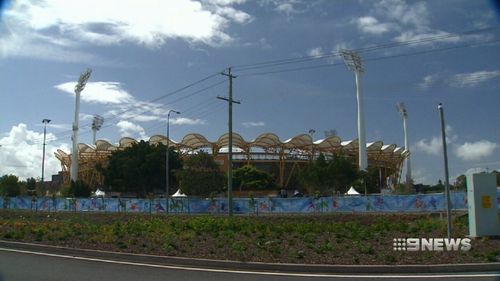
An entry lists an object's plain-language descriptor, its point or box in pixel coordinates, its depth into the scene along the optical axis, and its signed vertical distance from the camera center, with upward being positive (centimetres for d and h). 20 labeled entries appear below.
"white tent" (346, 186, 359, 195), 6053 +77
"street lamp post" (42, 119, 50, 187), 8855 +1369
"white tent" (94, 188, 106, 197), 9625 +141
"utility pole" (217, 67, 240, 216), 3930 +630
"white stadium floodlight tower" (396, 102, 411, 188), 12575 +1729
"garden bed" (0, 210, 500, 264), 1370 -142
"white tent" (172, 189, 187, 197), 6562 +74
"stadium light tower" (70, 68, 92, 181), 10975 +1680
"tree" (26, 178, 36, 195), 11791 +406
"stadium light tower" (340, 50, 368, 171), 9544 +2117
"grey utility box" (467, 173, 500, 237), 1720 -26
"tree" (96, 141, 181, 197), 8525 +534
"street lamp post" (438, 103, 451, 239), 1516 +93
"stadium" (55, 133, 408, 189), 10306 +1050
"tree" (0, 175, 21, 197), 8994 +268
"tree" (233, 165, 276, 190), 8750 +355
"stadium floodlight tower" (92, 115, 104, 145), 14162 +2168
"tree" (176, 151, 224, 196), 6303 +276
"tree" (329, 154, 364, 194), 6912 +347
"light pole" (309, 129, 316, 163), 10473 +995
